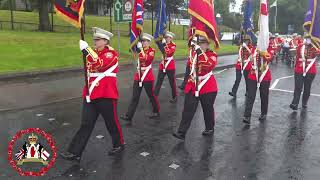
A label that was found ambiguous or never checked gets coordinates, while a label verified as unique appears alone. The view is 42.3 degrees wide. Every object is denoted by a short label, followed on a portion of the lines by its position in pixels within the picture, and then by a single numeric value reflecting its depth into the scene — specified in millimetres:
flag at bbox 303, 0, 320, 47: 9539
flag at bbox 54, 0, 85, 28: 5957
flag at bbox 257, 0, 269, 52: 8234
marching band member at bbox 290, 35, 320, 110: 9711
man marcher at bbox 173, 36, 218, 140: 7055
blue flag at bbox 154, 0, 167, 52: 10320
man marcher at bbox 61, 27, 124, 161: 5984
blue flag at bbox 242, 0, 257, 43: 9820
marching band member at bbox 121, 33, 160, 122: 8375
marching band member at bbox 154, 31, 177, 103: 10375
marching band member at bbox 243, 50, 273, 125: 8602
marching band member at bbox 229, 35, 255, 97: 10211
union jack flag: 8578
